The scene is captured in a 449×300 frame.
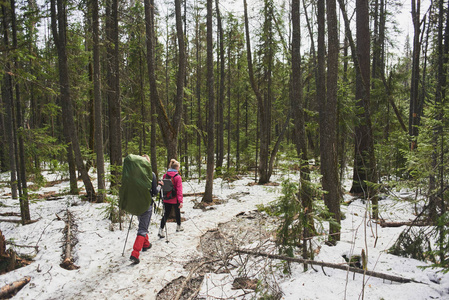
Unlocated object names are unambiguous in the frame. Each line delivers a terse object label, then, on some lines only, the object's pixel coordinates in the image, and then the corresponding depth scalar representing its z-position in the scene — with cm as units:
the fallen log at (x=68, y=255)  459
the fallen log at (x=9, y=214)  788
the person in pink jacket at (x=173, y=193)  627
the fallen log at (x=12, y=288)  367
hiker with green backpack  498
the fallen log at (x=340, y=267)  321
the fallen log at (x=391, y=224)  608
